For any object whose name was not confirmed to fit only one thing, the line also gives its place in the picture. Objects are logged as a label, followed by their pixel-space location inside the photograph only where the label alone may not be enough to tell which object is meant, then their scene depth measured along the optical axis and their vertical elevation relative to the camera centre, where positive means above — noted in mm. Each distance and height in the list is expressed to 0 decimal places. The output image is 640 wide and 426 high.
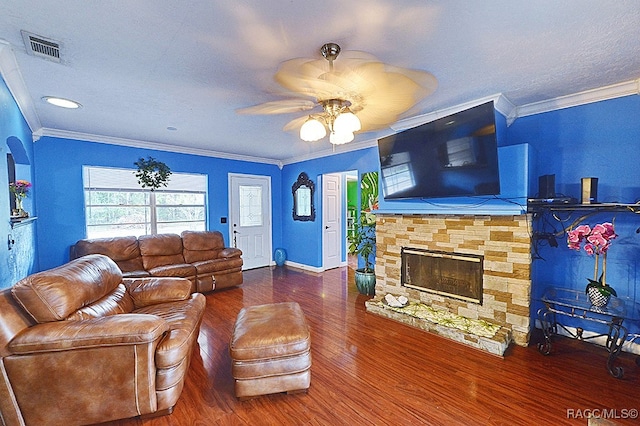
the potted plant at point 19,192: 2723 +190
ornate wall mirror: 5559 +157
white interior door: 5492 -323
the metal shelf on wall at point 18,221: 2329 -89
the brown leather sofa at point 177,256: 3812 -742
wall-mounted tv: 2355 +464
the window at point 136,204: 4141 +78
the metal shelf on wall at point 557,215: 2243 -127
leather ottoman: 1825 -1035
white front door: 5555 -217
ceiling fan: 1968 +1019
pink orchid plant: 2201 -338
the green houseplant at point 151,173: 4410 +587
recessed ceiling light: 2602 +1069
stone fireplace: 2541 -652
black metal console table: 2107 -950
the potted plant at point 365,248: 4027 -673
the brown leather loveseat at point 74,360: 1483 -860
